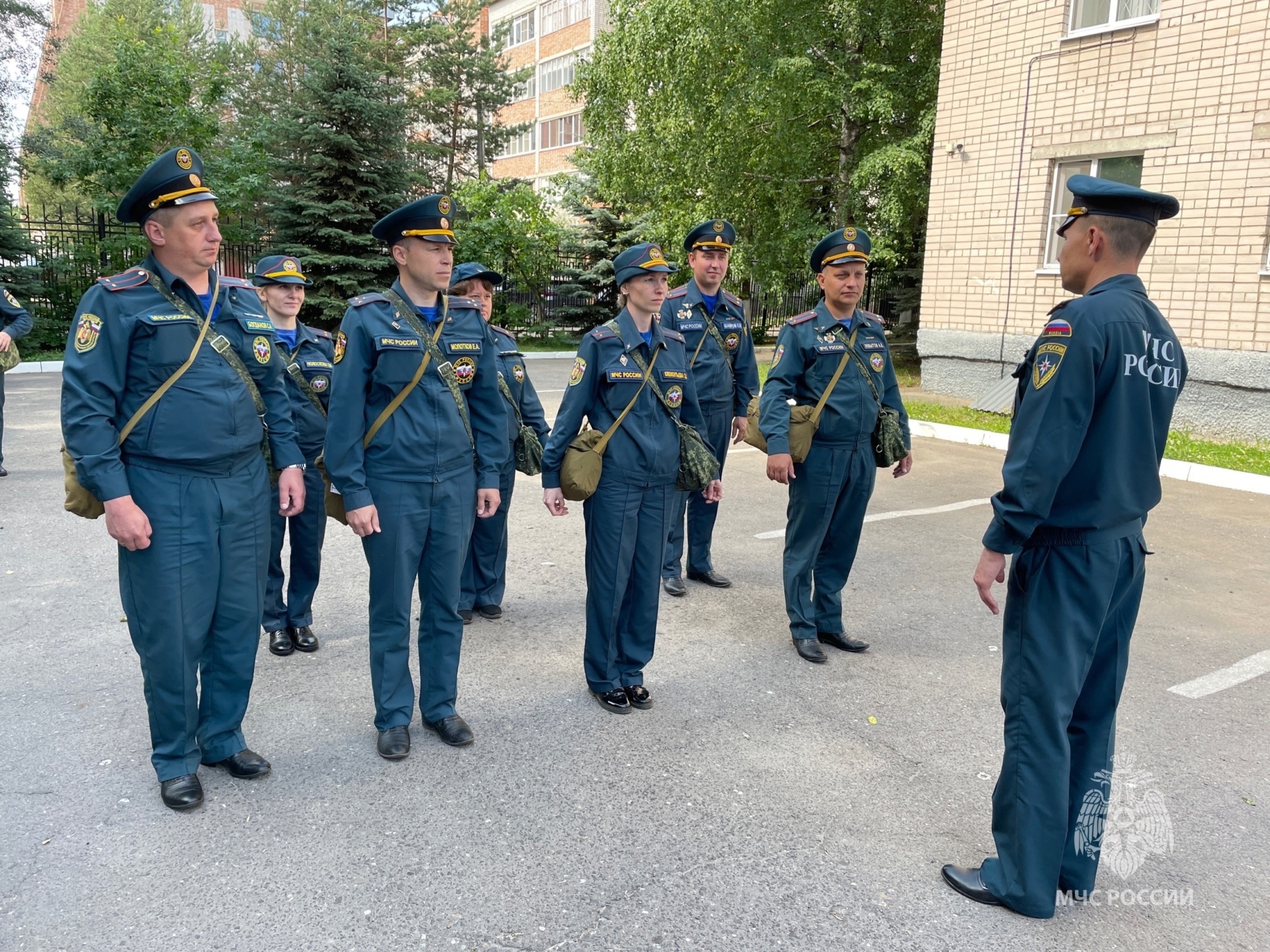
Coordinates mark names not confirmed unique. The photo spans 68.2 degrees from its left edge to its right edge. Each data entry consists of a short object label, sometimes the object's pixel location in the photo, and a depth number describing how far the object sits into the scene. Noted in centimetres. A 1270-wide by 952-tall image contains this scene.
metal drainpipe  1317
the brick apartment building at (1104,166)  1109
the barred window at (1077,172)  1236
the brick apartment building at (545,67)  4206
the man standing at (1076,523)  272
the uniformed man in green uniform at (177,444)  330
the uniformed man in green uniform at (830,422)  507
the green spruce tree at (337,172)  1920
